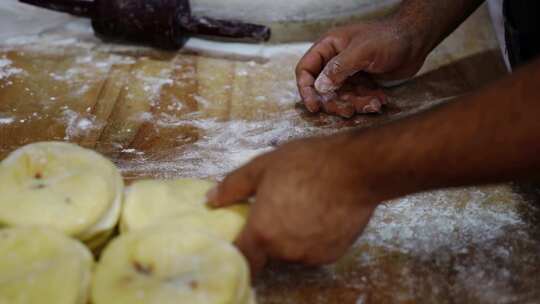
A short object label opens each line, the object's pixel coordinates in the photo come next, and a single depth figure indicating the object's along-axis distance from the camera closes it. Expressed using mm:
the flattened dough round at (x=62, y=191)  1057
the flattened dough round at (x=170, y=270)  923
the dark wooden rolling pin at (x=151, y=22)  2045
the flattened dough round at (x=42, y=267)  935
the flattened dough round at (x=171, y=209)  1099
